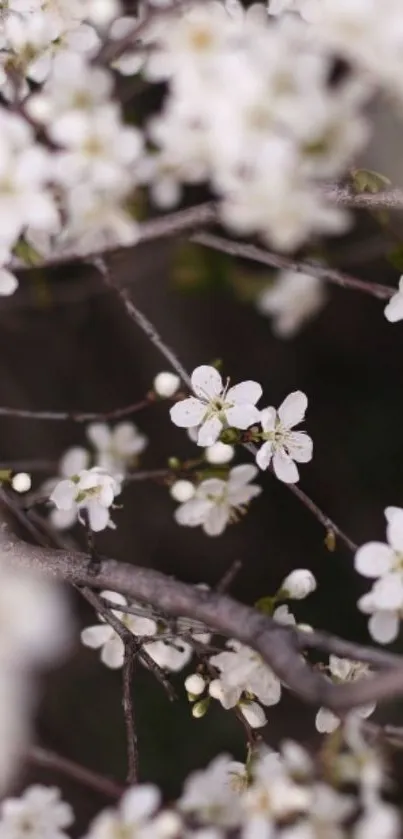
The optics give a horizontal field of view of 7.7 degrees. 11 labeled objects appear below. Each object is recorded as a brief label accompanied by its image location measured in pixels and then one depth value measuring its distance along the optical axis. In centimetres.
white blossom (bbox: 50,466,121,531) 71
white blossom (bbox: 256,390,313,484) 70
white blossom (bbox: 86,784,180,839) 66
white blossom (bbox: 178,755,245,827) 66
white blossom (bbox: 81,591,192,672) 72
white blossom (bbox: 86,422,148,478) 79
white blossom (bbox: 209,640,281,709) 69
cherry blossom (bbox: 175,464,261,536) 73
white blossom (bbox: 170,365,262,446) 70
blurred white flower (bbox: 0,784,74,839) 70
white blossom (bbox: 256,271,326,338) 81
